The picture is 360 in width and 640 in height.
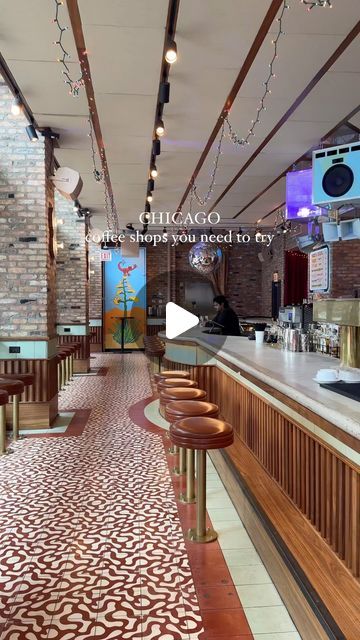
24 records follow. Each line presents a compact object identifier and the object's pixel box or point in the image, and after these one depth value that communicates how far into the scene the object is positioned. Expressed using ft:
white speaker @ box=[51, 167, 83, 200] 18.22
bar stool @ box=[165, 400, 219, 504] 10.34
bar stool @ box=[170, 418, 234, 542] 8.55
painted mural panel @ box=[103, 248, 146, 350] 46.37
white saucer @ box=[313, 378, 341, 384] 7.08
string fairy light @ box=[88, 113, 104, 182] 17.63
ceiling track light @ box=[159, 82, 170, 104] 13.37
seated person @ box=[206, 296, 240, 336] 20.61
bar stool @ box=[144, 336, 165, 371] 25.89
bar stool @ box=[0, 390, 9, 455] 14.52
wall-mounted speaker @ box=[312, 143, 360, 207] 10.87
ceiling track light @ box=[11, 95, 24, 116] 14.88
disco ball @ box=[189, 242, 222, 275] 31.73
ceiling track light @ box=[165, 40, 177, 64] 11.53
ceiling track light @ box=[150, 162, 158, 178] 21.85
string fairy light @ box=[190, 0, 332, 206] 10.78
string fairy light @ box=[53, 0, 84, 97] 10.82
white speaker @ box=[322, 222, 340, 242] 11.43
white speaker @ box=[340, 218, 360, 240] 10.73
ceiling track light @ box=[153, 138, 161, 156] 18.49
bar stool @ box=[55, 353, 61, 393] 19.10
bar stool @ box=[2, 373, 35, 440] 15.92
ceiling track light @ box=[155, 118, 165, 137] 16.80
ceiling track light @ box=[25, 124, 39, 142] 16.40
